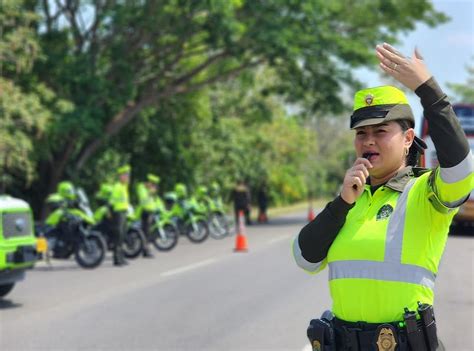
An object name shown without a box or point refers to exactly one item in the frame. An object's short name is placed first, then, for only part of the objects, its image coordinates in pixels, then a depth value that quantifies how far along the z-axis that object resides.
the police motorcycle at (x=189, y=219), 19.92
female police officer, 2.72
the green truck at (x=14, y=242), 9.34
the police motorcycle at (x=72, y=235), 13.78
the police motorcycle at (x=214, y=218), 21.61
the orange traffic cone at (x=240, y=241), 17.20
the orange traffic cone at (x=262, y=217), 31.78
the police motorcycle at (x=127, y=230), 14.89
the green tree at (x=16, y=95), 18.00
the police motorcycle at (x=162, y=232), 17.44
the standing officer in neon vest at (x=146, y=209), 16.55
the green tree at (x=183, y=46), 23.16
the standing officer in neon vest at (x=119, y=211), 14.17
